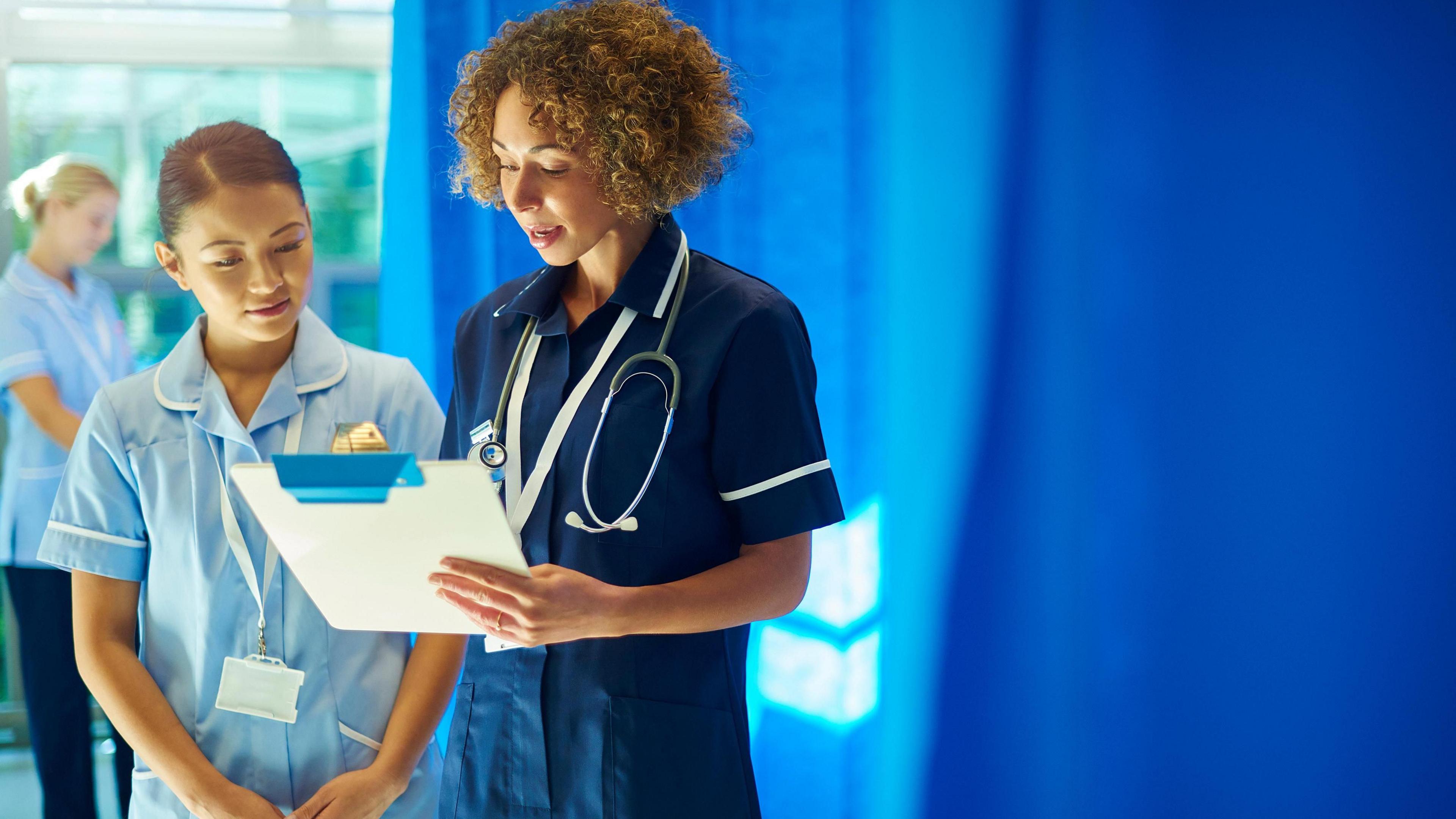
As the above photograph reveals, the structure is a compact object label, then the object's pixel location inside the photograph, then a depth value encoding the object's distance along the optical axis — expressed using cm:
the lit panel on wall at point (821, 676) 201
